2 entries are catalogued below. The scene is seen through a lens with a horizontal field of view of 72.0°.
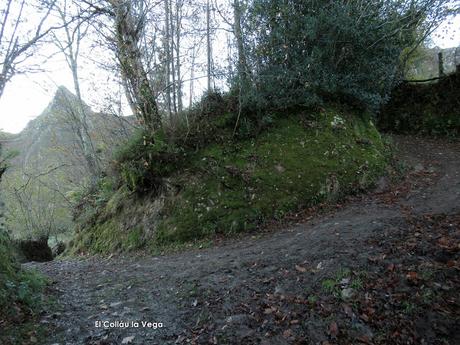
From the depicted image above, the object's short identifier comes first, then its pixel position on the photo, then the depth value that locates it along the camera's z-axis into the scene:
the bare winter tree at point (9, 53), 4.00
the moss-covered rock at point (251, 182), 6.74
